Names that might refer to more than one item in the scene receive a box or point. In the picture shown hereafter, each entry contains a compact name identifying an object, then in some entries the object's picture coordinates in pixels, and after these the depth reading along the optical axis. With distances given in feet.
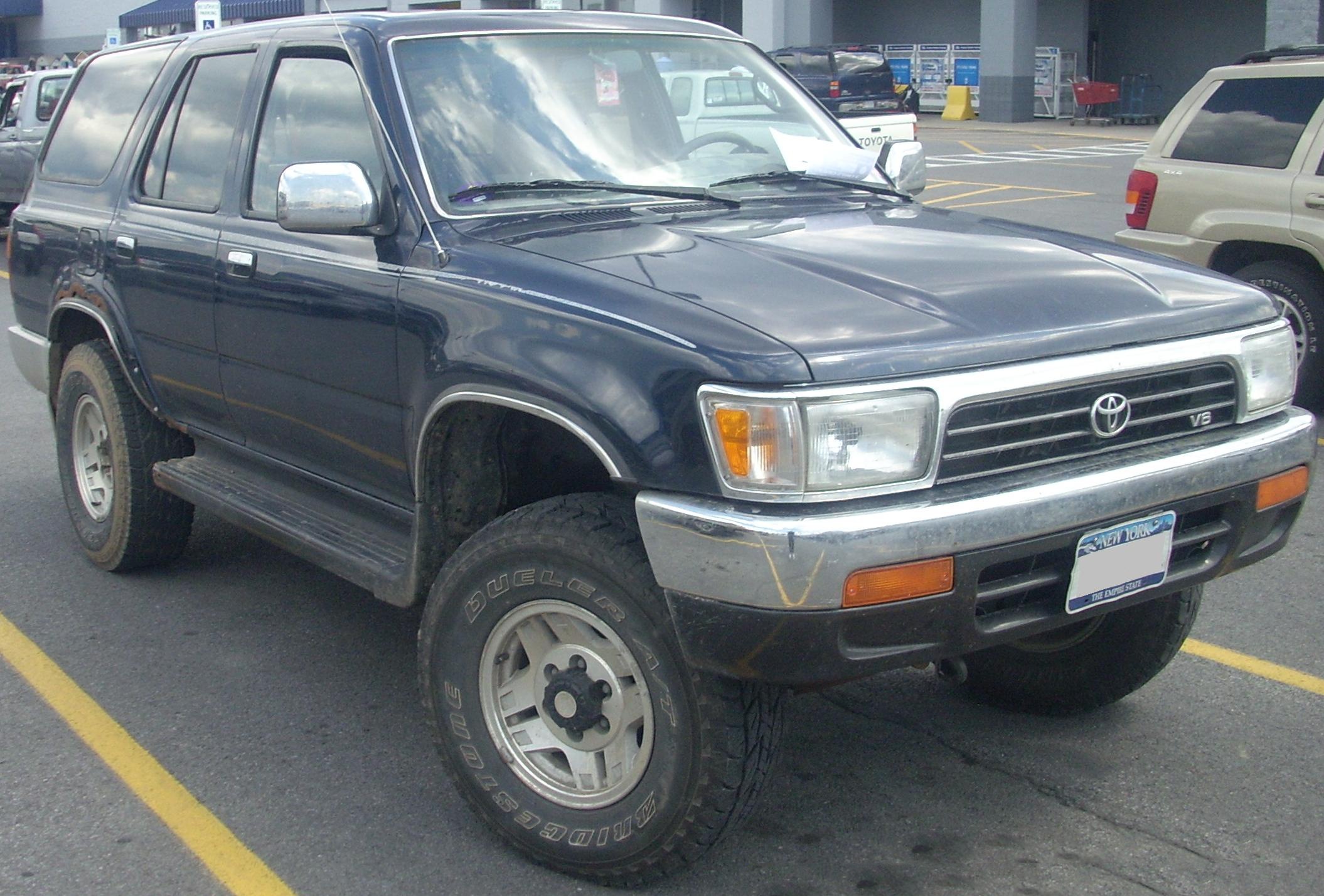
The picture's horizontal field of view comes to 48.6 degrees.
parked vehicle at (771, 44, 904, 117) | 92.84
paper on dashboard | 14.76
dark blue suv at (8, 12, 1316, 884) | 9.35
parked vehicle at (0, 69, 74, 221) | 54.29
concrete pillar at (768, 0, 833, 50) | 122.93
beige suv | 24.53
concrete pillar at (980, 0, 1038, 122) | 110.11
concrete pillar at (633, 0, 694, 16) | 129.39
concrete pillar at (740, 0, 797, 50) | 121.90
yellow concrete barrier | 117.29
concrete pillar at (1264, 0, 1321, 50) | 89.81
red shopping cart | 108.88
